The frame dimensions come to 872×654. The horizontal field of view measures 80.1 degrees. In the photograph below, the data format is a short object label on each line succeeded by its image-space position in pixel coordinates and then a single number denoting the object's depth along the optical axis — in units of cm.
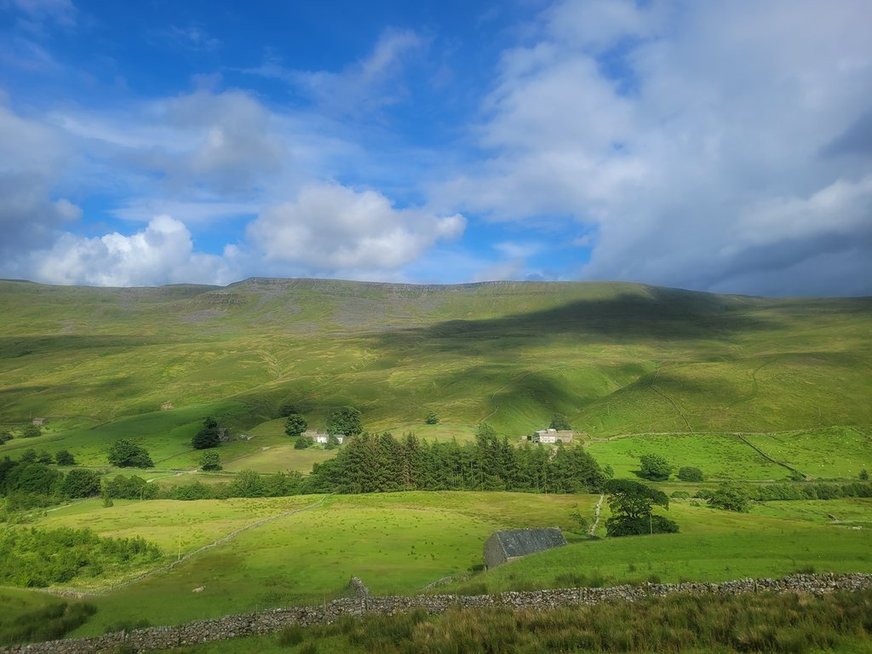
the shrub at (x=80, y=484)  11294
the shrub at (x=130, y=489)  11044
